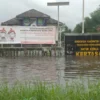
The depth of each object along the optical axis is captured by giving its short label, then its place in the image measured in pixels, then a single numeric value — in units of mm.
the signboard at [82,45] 35500
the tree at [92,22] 82100
